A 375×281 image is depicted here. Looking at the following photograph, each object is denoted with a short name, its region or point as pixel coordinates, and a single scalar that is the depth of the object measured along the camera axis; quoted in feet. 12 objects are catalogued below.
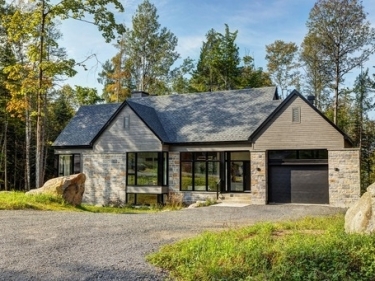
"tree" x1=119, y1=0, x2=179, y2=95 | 110.83
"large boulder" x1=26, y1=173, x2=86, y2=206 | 46.01
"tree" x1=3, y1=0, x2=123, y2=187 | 55.93
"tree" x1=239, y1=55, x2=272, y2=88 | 106.52
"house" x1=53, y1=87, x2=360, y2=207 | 53.78
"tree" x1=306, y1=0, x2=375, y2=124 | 79.56
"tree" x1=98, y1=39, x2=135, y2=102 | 114.32
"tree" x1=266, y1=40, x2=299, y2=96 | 111.55
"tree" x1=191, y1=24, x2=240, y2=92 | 107.76
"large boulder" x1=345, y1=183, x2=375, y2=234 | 22.18
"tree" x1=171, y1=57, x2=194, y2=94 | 118.32
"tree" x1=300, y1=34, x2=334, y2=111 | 88.63
